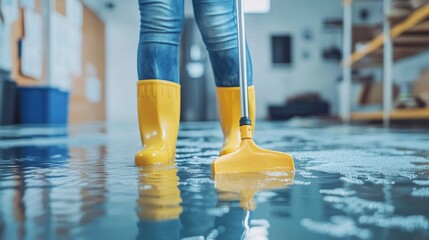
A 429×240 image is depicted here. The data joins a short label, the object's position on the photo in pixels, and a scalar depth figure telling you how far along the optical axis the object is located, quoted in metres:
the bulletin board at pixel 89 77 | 5.56
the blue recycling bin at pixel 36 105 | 3.65
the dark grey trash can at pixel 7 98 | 3.38
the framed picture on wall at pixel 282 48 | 7.33
